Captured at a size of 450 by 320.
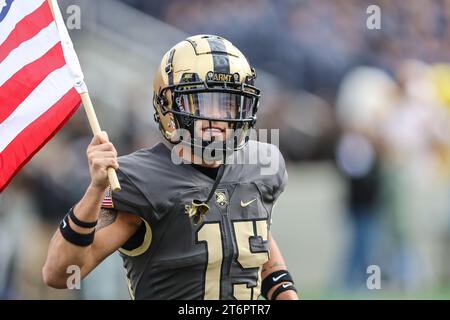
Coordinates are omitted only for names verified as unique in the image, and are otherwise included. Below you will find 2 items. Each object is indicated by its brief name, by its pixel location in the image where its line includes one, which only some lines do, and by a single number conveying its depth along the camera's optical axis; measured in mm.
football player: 7750
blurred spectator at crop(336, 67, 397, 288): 20016
